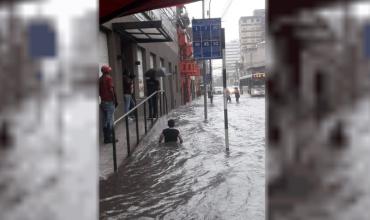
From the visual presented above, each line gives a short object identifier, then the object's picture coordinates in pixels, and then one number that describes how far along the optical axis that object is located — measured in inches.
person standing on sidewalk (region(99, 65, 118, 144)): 325.7
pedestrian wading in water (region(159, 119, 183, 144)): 391.5
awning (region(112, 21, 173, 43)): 485.7
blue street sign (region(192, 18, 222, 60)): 430.3
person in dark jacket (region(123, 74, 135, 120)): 460.4
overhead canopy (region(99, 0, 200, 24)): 253.3
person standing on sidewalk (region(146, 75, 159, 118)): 516.7
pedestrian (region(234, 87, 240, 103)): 1298.0
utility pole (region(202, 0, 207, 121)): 661.6
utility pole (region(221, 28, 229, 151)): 350.4
